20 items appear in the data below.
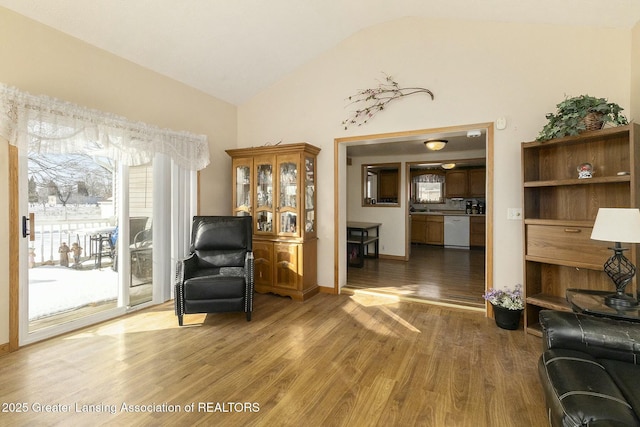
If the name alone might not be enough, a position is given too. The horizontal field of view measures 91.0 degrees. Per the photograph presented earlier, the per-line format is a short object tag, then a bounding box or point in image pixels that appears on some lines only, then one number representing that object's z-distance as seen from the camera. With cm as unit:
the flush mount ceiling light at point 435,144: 470
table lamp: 187
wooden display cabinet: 387
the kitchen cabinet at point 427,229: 819
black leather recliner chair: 298
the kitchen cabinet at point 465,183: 798
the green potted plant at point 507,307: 293
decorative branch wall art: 365
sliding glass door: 271
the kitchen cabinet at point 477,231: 770
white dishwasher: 789
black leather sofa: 115
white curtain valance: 238
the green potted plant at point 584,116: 239
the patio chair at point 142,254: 348
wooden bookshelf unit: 241
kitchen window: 876
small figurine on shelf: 252
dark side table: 184
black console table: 564
